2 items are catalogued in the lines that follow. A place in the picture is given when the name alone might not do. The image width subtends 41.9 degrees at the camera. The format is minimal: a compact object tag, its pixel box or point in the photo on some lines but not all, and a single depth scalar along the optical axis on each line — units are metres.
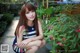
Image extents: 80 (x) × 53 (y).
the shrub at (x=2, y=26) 1.62
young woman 1.38
